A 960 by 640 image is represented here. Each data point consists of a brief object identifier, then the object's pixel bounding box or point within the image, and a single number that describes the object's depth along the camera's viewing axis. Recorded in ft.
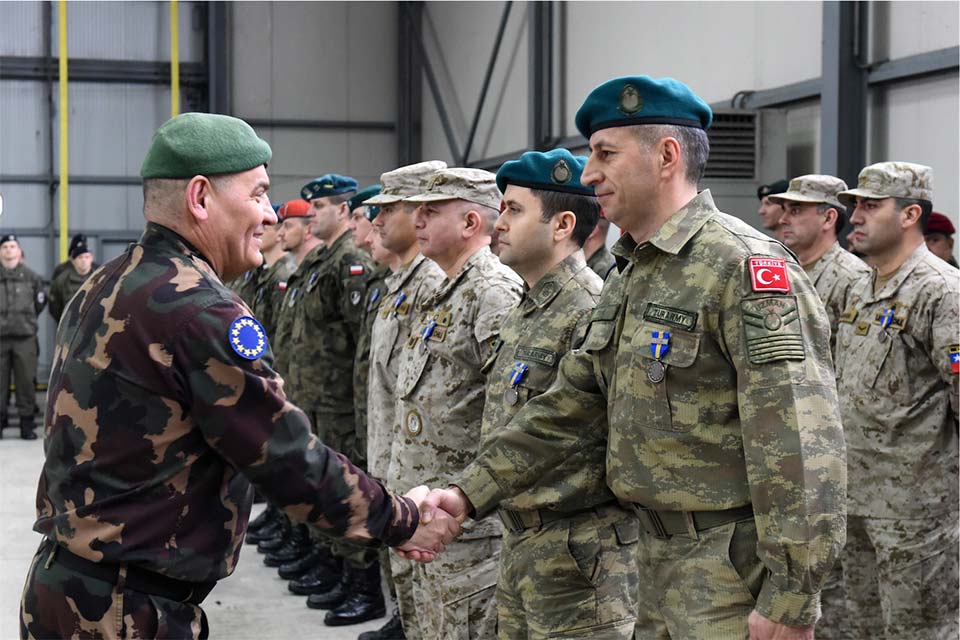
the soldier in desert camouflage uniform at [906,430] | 13.41
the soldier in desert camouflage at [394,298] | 14.05
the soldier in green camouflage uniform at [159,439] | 6.82
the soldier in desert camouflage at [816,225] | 16.70
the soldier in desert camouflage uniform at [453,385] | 11.48
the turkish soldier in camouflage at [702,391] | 6.81
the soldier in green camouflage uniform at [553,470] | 9.36
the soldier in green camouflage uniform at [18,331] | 36.47
